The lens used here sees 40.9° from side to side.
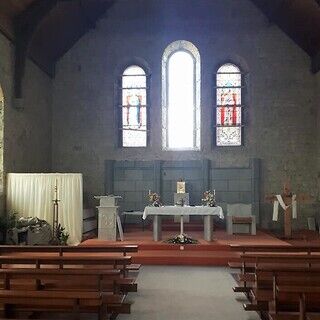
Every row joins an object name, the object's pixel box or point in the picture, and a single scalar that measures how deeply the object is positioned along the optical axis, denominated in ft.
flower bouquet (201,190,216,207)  32.76
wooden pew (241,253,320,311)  14.17
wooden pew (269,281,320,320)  11.99
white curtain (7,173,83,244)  32.40
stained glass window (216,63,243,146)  43.65
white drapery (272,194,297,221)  34.63
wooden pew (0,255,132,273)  15.80
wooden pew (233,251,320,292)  16.99
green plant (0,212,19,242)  30.60
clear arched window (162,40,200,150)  44.37
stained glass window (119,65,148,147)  44.14
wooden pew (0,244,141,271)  18.43
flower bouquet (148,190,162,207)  33.23
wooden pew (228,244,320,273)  19.45
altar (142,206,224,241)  31.22
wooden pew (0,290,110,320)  12.40
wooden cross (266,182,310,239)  34.50
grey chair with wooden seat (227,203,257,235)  37.27
